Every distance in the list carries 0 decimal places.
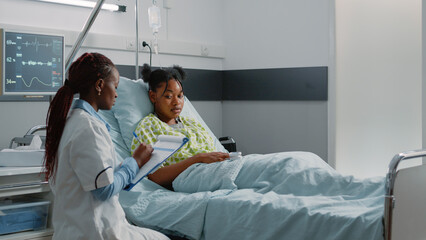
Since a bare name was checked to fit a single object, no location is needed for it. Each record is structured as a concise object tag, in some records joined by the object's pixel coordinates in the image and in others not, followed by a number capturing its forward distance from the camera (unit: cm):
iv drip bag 327
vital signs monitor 250
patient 251
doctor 155
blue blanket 179
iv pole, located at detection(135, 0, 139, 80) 351
